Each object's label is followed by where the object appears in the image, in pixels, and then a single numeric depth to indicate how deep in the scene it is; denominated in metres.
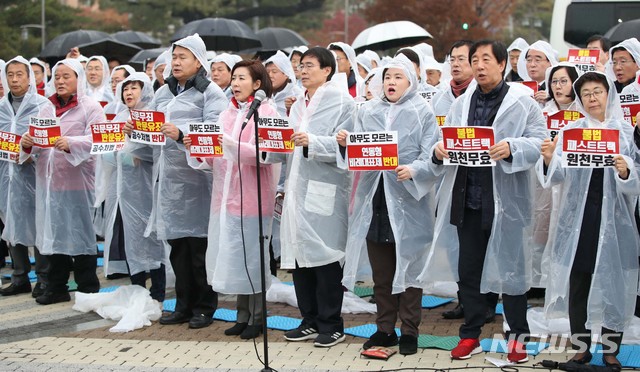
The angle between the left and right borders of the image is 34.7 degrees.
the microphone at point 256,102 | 6.39
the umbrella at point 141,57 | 16.08
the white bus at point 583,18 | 16.14
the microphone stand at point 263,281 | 6.34
